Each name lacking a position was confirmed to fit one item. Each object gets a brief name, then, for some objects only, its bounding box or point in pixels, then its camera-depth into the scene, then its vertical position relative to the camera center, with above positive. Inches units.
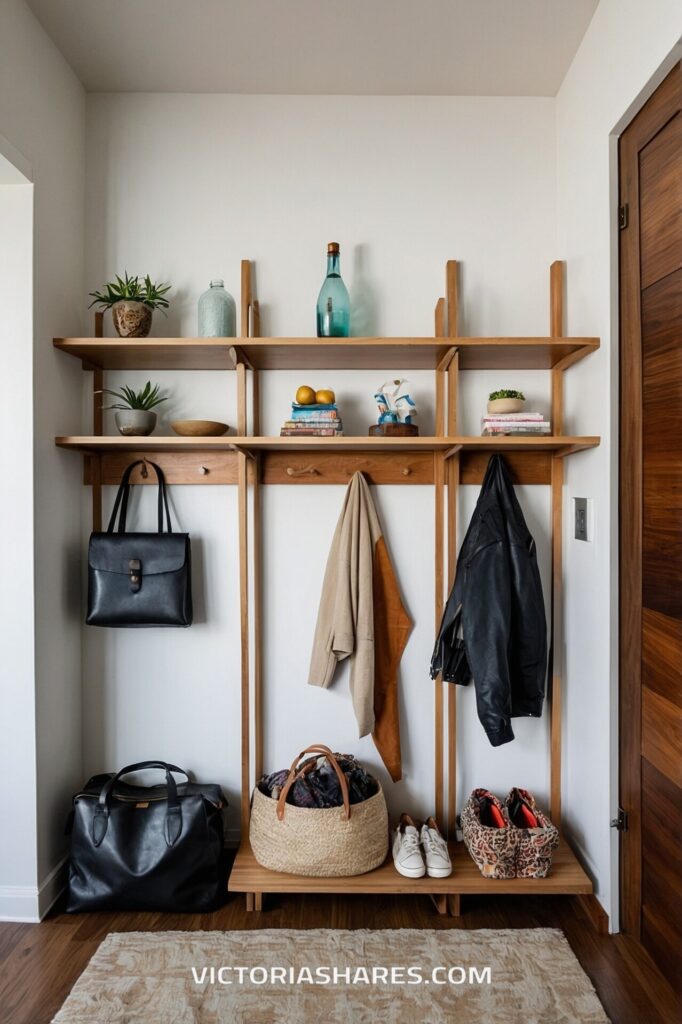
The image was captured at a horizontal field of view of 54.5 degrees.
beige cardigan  86.4 -12.0
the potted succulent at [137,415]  84.1 +13.0
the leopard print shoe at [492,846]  77.4 -39.2
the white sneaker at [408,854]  78.0 -40.7
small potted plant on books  83.3 +14.2
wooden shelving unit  80.6 +8.4
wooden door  62.7 -1.1
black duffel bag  79.0 -40.8
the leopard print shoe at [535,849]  77.2 -39.2
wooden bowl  82.9 +11.0
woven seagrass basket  77.4 -38.1
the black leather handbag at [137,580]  84.5 -8.2
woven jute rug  63.4 -47.5
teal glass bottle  83.9 +26.9
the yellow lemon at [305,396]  83.4 +15.1
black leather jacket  79.4 -13.0
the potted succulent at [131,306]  83.5 +26.6
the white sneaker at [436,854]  78.0 -40.8
